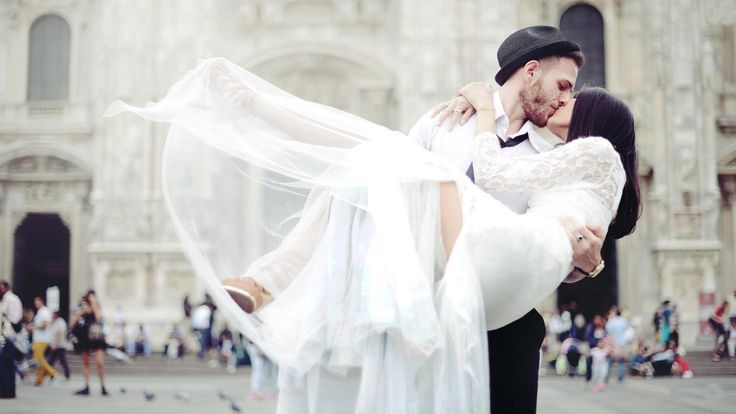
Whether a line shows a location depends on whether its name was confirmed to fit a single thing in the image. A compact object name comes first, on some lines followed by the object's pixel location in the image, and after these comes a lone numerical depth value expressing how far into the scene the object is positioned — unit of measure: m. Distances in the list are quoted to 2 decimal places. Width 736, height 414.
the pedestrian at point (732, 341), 21.18
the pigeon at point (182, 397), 12.65
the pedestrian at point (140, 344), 23.47
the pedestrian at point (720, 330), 21.27
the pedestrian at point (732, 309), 21.15
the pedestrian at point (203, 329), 22.08
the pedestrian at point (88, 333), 13.83
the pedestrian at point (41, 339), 16.20
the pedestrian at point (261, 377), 13.66
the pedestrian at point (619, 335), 17.52
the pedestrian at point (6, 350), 12.84
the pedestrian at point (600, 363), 15.73
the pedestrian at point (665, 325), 20.50
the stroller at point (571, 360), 18.67
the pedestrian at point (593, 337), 16.06
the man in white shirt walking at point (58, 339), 18.45
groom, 2.83
